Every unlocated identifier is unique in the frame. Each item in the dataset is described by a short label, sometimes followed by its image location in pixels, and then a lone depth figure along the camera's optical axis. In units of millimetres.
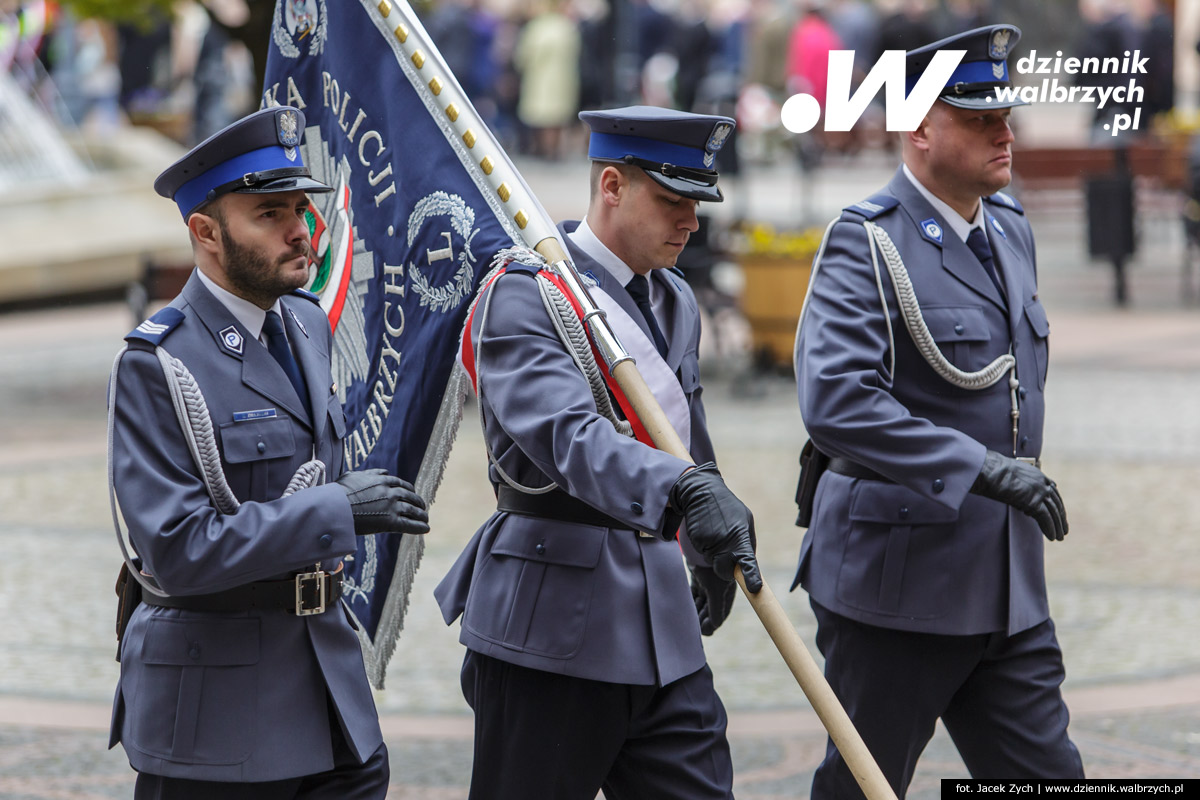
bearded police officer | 6238
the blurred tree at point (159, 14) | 21359
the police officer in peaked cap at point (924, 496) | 7793
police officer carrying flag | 6949
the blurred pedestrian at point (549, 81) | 50750
